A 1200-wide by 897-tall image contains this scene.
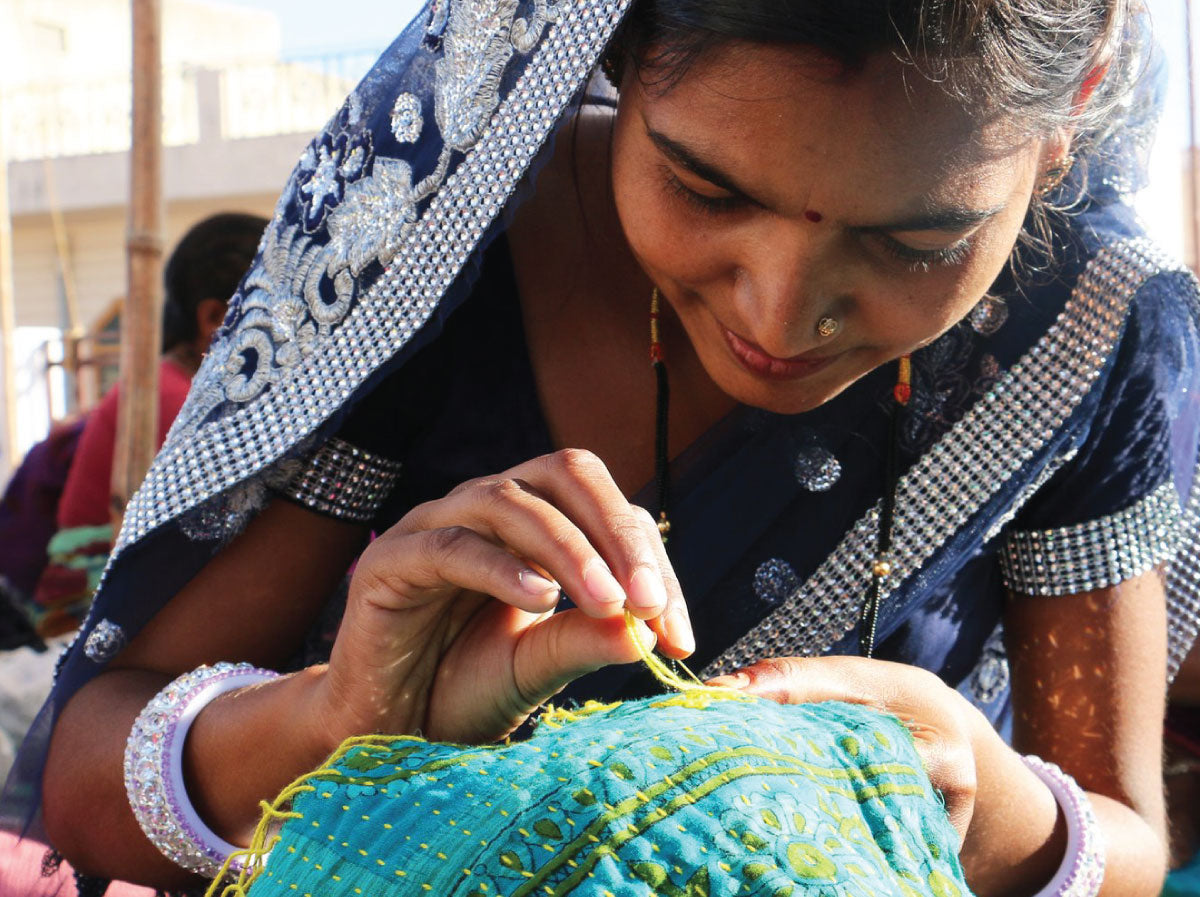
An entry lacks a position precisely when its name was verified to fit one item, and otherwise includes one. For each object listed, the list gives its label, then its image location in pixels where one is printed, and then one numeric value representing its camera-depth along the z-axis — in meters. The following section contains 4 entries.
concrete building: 10.37
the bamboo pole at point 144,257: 2.22
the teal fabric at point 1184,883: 1.61
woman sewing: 0.92
